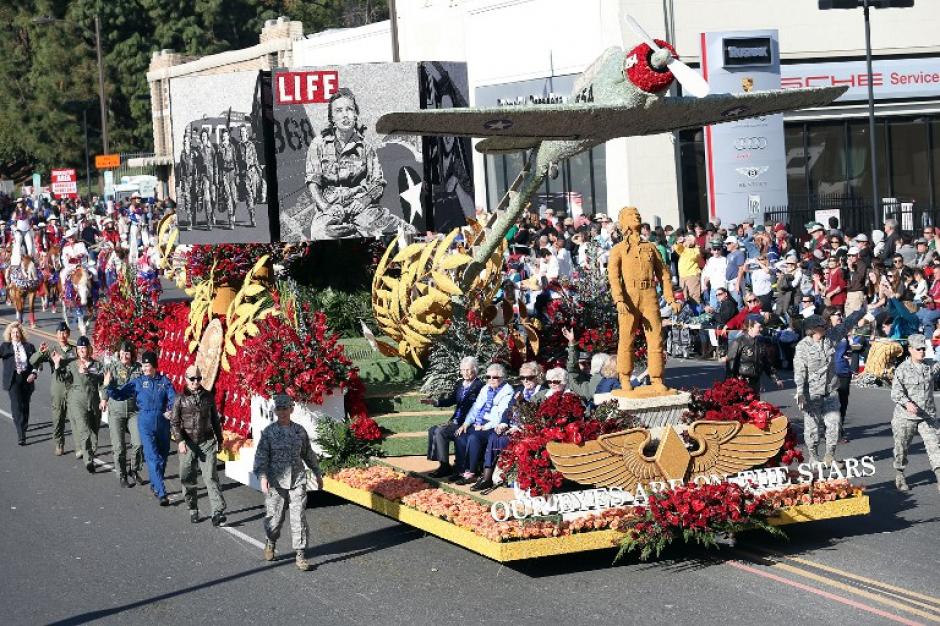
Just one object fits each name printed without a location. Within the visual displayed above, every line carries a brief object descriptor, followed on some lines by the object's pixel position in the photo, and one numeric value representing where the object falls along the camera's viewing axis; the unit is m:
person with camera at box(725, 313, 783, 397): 18.27
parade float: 13.12
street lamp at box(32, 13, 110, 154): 62.78
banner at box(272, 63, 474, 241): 18.27
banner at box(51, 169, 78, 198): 62.25
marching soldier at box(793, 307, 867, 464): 16.62
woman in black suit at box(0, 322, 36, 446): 21.72
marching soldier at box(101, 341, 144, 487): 18.16
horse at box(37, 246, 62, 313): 38.44
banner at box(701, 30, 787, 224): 36.78
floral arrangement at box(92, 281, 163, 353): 21.38
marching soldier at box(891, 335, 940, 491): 15.43
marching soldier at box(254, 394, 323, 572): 13.94
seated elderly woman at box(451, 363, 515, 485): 14.70
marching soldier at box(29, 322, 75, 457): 20.44
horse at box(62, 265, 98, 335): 32.19
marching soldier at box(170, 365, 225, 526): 16.02
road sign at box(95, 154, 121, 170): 61.42
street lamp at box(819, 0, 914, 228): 29.22
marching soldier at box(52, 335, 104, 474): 19.48
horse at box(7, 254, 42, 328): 35.75
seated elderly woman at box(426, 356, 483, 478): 15.16
